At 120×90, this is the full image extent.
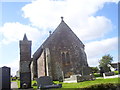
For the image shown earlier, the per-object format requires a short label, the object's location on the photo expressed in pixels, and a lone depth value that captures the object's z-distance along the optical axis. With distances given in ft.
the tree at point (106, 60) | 99.63
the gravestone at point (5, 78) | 32.53
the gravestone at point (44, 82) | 26.28
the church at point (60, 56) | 48.75
